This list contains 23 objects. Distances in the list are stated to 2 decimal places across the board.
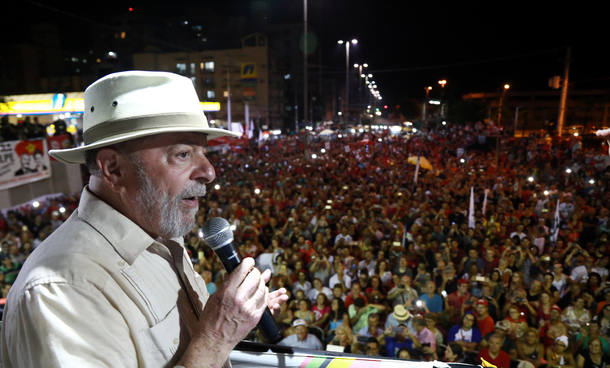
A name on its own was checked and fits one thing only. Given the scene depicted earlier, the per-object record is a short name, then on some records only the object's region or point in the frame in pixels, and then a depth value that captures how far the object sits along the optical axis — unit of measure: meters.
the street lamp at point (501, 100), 39.33
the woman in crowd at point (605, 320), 4.75
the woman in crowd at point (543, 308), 5.28
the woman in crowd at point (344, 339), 5.06
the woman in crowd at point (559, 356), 4.33
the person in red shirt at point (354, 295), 5.98
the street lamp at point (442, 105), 44.95
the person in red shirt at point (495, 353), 4.38
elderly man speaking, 1.04
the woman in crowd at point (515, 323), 4.76
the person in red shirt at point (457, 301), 5.66
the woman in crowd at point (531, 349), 4.41
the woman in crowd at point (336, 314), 5.64
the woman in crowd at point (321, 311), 5.71
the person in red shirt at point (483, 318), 5.05
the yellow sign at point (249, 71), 36.50
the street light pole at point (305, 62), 20.08
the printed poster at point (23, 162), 9.83
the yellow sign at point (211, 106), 24.47
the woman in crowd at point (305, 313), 5.66
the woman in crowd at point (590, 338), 4.50
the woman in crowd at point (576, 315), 5.11
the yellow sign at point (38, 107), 17.05
